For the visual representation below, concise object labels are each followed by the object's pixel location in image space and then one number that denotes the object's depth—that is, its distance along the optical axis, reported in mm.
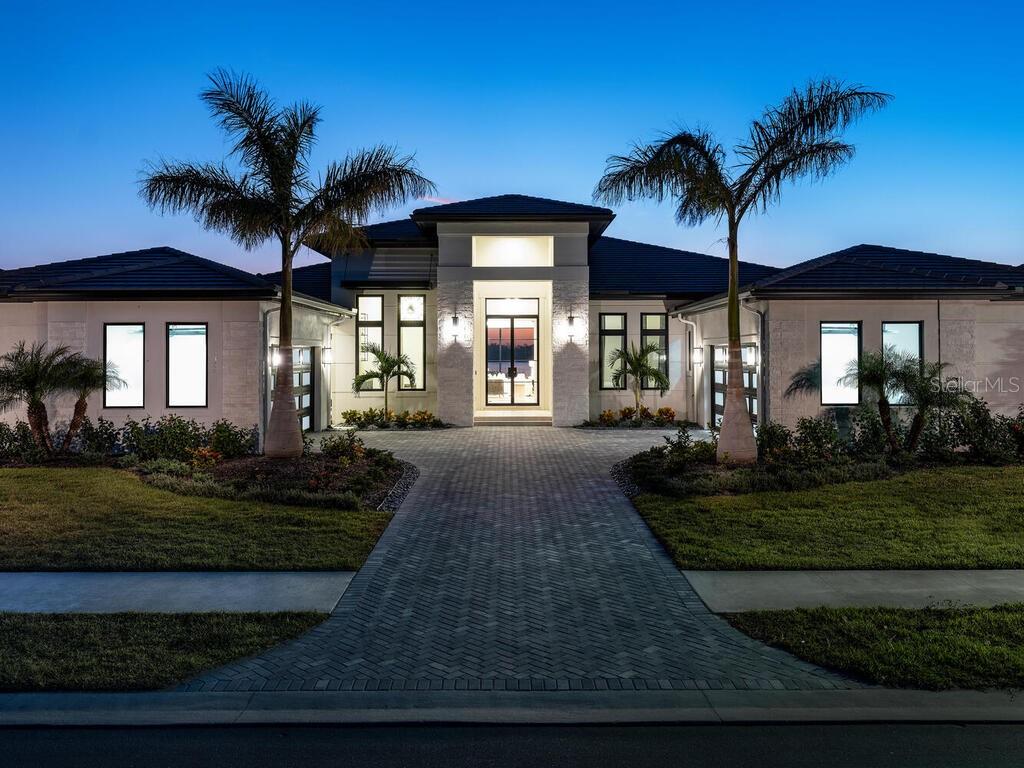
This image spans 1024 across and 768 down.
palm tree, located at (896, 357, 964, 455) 13234
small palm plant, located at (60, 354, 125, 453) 14016
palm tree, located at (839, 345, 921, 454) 13602
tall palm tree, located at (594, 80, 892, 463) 12219
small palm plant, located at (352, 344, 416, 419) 20969
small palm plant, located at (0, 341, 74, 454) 13406
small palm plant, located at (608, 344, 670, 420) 21094
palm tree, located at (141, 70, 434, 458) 12695
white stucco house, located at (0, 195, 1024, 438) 14906
